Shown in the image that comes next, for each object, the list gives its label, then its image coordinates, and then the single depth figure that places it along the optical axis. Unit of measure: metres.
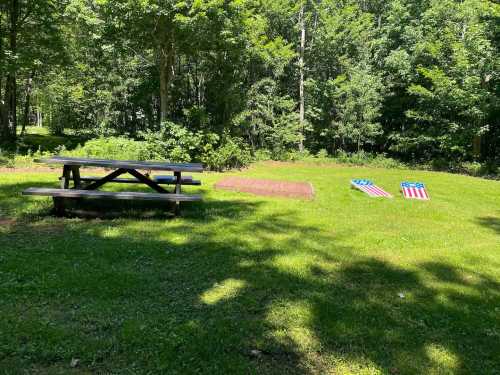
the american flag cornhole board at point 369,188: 9.10
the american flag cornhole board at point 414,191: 9.15
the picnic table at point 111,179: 5.49
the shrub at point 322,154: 19.51
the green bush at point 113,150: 11.80
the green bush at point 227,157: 13.59
